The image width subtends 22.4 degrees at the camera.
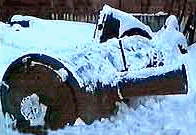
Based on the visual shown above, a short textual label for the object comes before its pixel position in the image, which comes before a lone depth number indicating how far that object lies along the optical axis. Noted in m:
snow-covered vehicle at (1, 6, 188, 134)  4.34
